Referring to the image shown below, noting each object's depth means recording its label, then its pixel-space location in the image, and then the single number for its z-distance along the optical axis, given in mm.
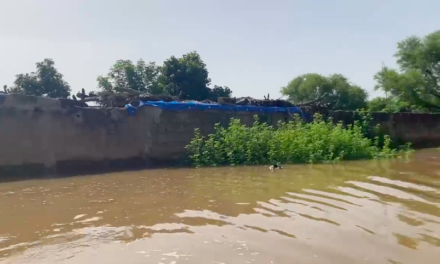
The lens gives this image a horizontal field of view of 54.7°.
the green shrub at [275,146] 9922
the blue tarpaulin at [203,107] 10220
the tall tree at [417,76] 23812
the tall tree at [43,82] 21297
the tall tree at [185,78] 22203
